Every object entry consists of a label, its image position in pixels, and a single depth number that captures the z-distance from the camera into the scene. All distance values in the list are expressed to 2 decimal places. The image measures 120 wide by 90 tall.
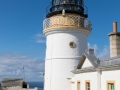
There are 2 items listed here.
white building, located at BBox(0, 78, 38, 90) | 37.89
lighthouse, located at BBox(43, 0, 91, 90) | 19.30
